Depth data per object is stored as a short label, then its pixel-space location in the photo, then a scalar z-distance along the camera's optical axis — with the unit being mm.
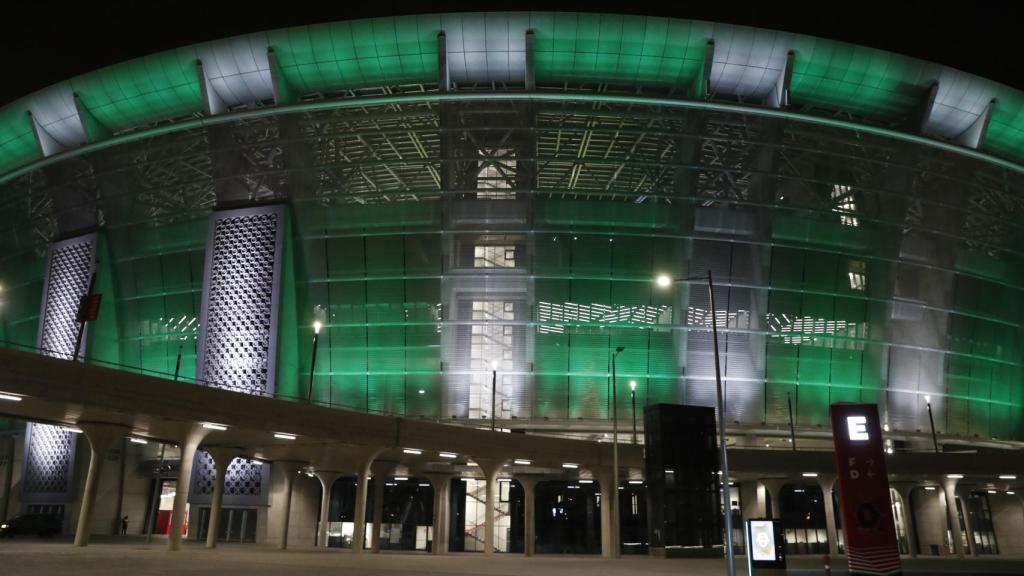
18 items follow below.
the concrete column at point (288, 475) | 42169
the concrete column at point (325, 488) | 43156
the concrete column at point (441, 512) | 44531
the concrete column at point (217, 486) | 35772
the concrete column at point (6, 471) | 56031
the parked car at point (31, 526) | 43031
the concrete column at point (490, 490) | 38469
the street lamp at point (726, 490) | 19281
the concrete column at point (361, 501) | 34469
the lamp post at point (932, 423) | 49406
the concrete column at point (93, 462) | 28531
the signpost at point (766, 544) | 22297
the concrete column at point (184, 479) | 29639
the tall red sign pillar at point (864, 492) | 16594
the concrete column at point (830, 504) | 46719
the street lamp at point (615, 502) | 36344
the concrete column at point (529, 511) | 41094
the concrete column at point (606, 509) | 41031
